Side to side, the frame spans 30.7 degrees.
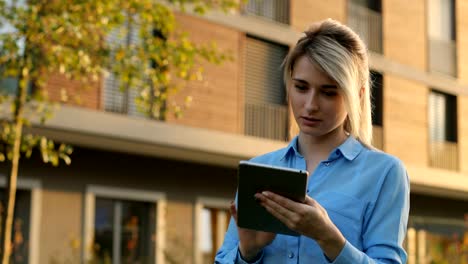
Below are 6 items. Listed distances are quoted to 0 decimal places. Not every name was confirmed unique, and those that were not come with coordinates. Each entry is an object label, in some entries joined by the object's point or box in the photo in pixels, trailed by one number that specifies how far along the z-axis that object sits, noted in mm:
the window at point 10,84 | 14123
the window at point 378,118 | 20703
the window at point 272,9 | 18531
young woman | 2533
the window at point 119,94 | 15812
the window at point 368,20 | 21125
